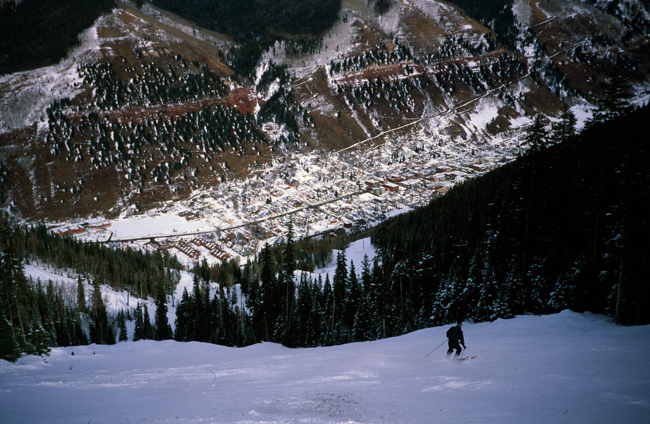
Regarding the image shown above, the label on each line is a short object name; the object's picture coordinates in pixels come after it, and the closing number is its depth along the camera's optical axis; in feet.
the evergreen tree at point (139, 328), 227.77
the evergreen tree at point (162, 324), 224.33
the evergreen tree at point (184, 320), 215.72
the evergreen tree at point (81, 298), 247.91
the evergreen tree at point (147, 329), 229.64
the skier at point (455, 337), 55.88
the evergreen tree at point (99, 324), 229.04
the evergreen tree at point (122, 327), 239.91
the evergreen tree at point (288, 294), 164.66
